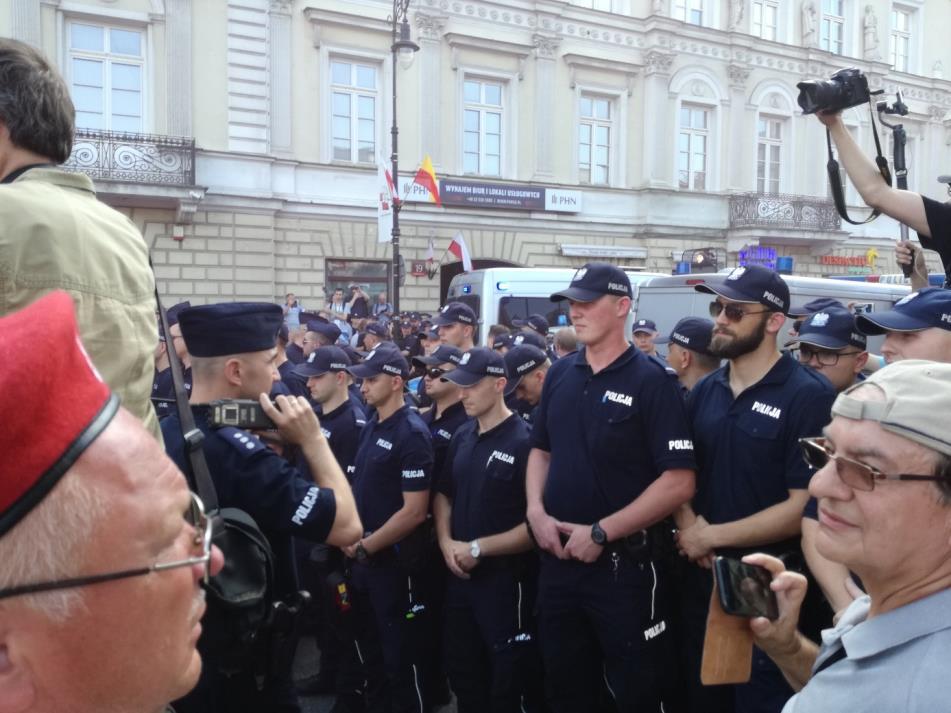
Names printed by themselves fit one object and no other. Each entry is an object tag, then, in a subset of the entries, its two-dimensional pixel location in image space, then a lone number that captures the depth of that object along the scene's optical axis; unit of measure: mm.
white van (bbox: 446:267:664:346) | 13242
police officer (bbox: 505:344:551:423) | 5633
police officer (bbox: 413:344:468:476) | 5116
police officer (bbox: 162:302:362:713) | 2666
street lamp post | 14810
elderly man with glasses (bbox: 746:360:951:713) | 1507
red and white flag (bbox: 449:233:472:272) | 17312
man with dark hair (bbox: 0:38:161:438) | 1750
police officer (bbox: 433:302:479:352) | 7531
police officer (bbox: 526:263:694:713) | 3486
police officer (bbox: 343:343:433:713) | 4336
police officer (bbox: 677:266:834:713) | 3256
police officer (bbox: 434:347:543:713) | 4023
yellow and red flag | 16812
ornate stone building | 17922
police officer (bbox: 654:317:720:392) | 5477
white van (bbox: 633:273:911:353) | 11375
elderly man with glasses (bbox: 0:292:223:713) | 929
